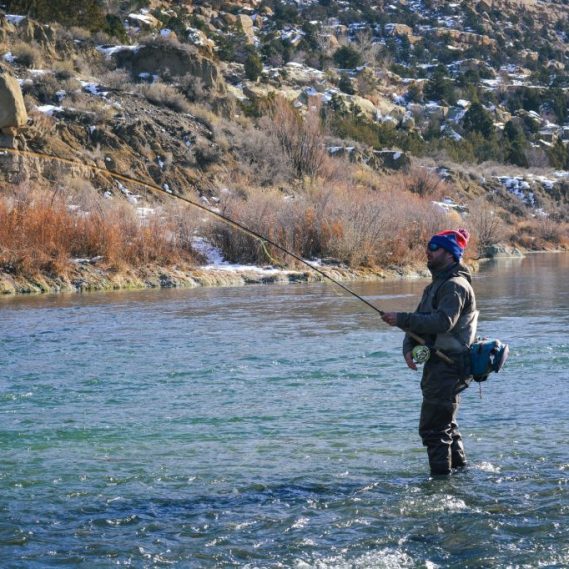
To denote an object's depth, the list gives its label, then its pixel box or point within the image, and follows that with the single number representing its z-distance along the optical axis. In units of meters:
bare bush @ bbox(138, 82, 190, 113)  44.59
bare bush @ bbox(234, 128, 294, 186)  42.50
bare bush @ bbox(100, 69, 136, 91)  44.19
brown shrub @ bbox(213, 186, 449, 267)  30.44
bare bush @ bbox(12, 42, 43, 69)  42.76
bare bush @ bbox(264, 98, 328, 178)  44.09
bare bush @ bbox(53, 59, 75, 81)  42.38
